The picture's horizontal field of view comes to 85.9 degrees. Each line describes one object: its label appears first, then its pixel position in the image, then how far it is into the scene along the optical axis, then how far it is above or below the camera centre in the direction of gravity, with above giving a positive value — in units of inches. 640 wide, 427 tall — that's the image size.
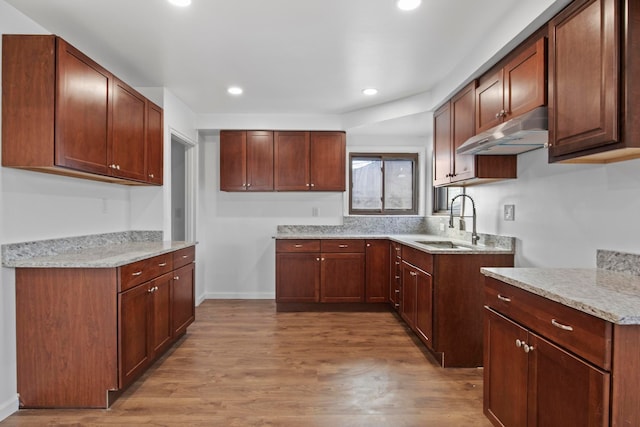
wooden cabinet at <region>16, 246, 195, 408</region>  80.0 -29.8
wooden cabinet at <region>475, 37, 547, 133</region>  73.8 +30.3
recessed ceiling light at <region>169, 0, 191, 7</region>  77.0 +46.8
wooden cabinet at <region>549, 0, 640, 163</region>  52.2 +22.0
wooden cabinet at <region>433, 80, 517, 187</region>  102.8 +20.7
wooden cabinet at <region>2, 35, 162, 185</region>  77.7 +24.2
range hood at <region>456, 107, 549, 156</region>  69.9 +17.2
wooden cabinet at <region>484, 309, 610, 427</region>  45.1 -26.5
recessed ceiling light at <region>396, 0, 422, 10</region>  76.7 +46.9
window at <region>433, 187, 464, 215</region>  153.0 +6.4
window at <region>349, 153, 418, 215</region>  187.8 +15.5
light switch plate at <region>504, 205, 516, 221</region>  103.5 +0.0
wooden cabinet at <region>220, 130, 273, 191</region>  168.9 +26.3
